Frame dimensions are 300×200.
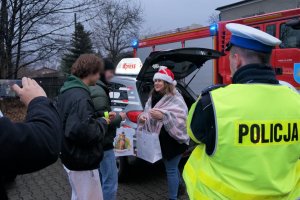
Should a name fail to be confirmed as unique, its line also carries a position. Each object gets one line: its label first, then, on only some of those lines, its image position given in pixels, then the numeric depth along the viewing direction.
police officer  1.75
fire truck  7.21
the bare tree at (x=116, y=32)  33.34
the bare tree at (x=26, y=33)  14.45
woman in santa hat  3.99
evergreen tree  28.12
